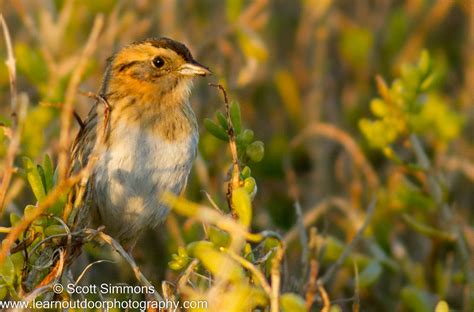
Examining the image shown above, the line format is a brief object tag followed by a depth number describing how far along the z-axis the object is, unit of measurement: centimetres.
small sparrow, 527
